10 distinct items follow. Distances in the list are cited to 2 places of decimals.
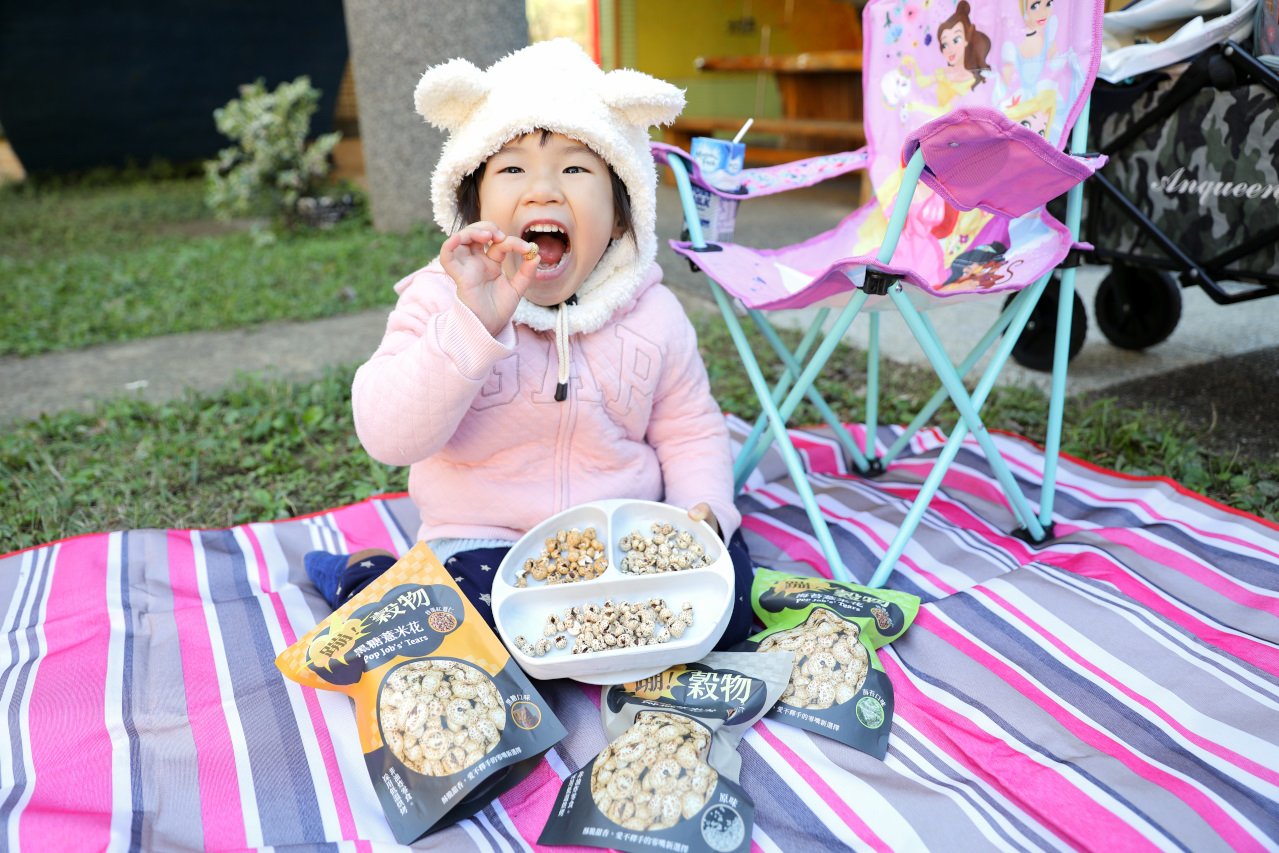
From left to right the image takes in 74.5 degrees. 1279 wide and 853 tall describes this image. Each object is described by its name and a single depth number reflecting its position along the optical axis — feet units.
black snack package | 3.38
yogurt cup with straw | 5.78
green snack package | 4.02
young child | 4.11
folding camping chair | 4.36
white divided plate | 3.90
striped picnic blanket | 3.49
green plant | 17.60
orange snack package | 3.53
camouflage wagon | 6.11
